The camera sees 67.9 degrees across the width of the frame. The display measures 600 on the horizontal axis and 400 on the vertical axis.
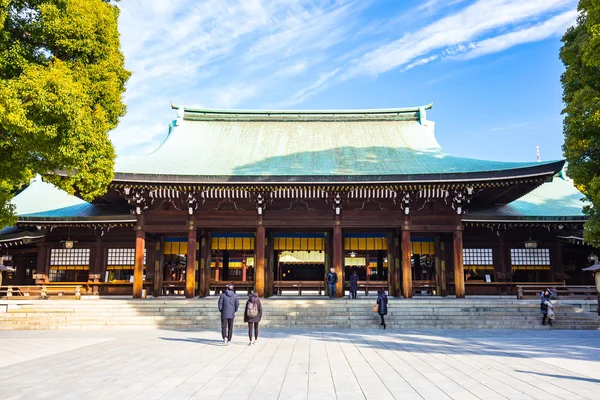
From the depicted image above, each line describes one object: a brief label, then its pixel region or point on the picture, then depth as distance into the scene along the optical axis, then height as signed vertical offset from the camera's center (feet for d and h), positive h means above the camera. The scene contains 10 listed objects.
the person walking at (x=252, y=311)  42.06 -4.44
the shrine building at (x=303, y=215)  65.16 +7.41
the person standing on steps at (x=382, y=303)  53.72 -4.78
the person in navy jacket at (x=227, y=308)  41.22 -4.06
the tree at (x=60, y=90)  30.73 +12.78
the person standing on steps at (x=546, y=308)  55.52 -5.68
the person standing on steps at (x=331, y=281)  66.03 -2.62
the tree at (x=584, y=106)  44.91 +16.39
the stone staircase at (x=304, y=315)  56.85 -6.70
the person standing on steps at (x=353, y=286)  67.69 -3.45
